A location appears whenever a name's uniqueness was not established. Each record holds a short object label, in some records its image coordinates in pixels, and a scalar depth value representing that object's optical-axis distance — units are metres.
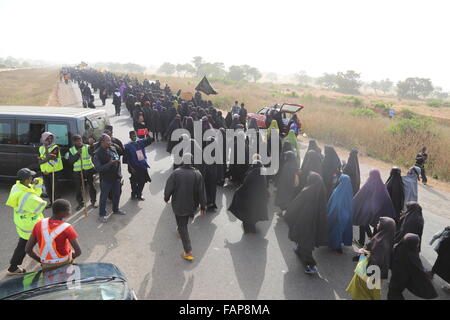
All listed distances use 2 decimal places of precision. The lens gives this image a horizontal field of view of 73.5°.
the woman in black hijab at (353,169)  6.32
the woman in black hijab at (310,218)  4.85
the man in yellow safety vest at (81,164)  6.34
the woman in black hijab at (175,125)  10.43
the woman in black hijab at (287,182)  6.42
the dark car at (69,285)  2.94
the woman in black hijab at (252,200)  5.92
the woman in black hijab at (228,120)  13.50
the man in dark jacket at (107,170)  5.94
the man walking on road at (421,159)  8.34
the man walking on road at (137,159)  6.94
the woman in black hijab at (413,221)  4.60
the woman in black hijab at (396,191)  5.66
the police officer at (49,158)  6.05
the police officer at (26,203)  4.03
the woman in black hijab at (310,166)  6.52
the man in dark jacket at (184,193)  4.99
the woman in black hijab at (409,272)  3.90
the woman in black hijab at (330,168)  6.57
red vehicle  15.21
